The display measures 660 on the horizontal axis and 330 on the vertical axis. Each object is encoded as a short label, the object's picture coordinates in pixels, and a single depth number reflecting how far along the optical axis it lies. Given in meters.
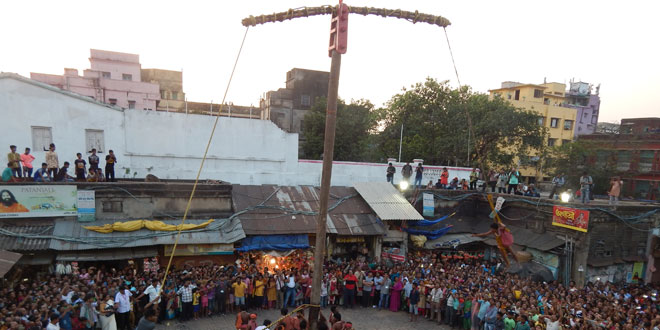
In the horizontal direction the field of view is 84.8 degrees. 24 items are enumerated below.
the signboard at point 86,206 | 13.98
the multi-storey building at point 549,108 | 43.31
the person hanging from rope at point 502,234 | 8.41
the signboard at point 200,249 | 14.31
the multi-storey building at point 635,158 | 33.31
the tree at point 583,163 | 31.39
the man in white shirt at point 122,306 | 11.00
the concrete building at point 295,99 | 44.81
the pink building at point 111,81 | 35.00
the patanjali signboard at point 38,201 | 12.96
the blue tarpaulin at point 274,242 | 15.08
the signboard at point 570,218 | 16.36
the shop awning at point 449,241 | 19.00
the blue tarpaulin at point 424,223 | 18.95
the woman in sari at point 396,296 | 14.48
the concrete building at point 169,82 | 43.67
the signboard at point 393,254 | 17.44
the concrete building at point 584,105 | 49.03
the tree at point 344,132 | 35.78
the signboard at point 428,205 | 19.84
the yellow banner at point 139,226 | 13.52
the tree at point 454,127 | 28.03
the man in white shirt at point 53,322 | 8.72
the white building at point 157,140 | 17.03
